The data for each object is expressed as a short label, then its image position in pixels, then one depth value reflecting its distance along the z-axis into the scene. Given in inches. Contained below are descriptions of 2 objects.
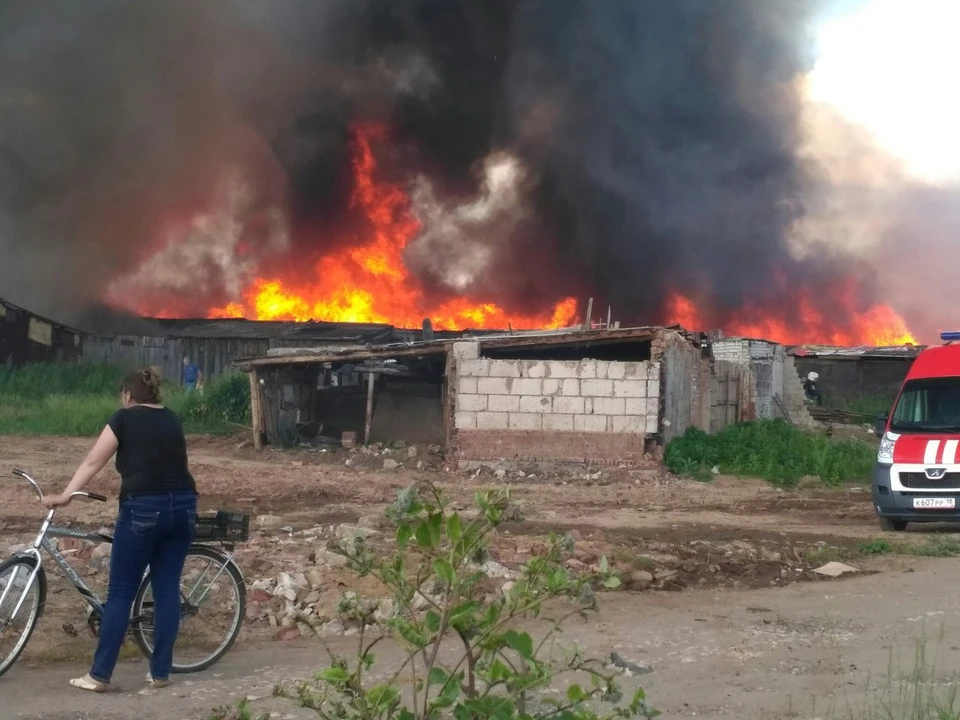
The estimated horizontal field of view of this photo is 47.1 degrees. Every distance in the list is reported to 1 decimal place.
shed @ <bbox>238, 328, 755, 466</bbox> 671.1
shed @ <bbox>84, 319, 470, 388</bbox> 1331.2
